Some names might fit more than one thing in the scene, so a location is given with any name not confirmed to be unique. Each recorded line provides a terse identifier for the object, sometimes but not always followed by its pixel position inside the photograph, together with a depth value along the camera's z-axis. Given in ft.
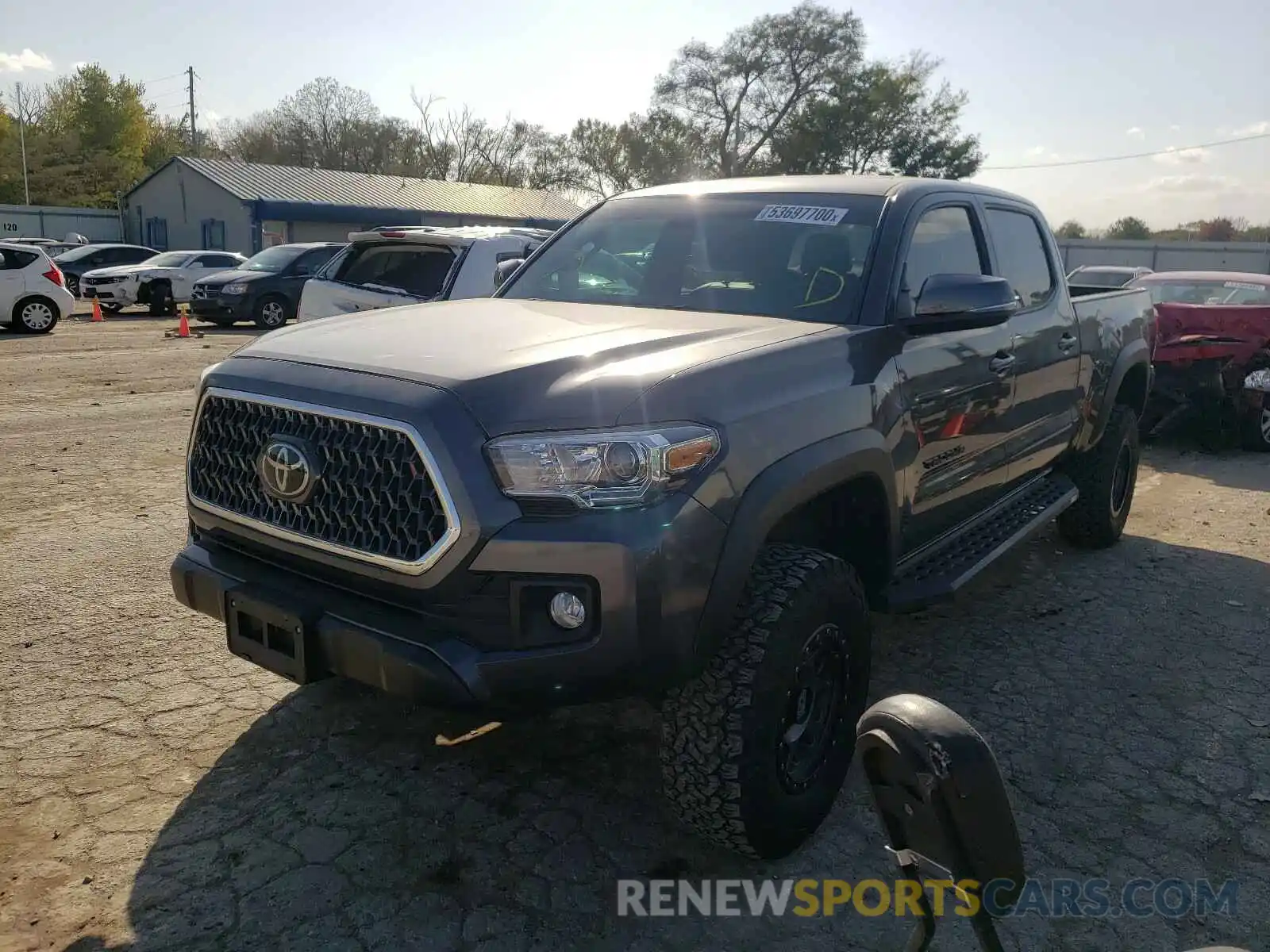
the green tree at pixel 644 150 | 168.04
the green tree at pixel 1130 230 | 183.32
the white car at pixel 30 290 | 52.80
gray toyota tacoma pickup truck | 8.01
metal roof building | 124.67
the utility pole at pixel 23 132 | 180.91
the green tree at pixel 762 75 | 162.61
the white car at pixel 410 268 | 27.53
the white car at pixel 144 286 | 71.61
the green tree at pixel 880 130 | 157.28
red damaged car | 30.22
